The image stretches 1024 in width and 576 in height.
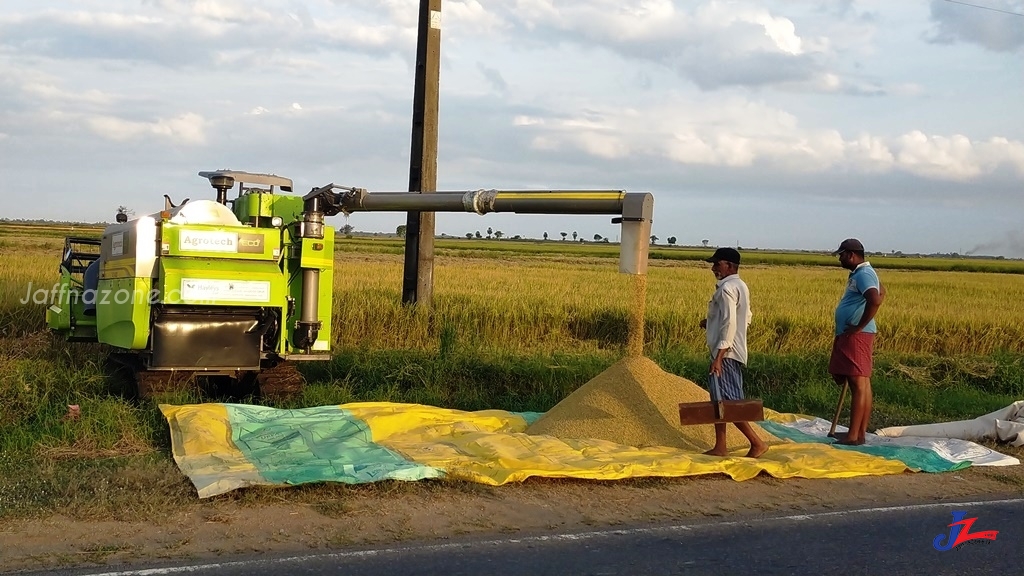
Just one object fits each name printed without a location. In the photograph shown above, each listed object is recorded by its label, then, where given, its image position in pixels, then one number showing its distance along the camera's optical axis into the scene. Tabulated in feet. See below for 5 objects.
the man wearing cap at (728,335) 25.16
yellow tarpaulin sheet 21.63
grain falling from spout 27.30
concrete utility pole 42.70
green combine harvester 26.89
